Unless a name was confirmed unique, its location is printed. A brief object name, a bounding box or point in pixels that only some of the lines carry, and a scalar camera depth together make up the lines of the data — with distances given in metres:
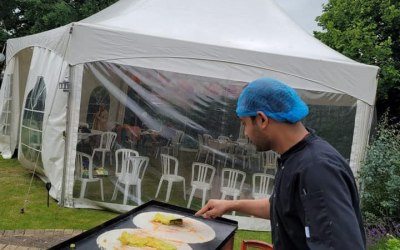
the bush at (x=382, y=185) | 5.33
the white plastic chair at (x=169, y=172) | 6.29
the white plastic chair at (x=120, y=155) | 6.19
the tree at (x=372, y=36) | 15.79
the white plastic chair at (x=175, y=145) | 6.26
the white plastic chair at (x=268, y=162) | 6.49
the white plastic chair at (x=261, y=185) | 6.38
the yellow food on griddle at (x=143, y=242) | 2.19
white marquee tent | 5.70
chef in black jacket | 1.32
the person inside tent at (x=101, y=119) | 6.20
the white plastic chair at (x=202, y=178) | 6.27
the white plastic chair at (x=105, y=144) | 6.15
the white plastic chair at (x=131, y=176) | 6.12
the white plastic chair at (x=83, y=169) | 5.97
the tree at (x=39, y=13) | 14.89
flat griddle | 2.13
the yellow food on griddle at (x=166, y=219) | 2.56
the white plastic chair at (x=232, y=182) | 6.29
